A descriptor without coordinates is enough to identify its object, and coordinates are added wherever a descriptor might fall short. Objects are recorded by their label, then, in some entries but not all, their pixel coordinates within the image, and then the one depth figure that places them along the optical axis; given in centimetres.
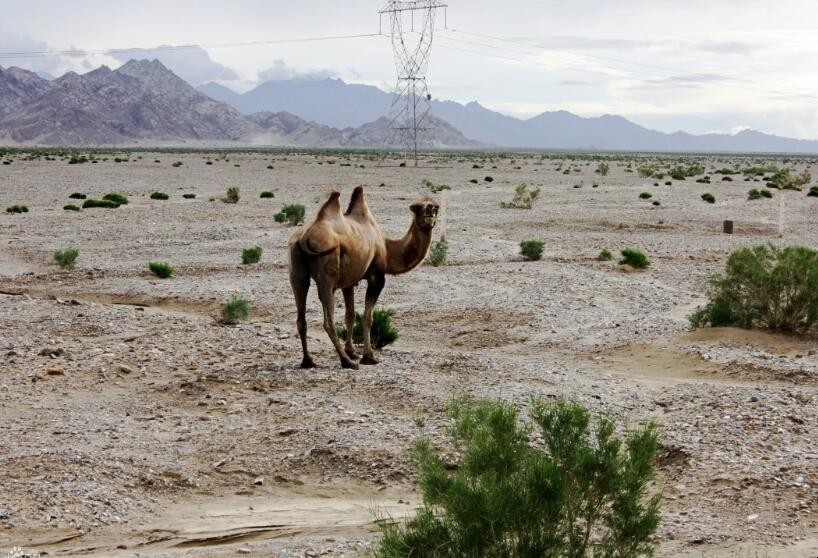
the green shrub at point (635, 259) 2362
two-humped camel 1219
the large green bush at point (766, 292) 1516
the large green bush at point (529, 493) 568
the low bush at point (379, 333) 1430
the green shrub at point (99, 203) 3909
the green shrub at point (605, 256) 2508
